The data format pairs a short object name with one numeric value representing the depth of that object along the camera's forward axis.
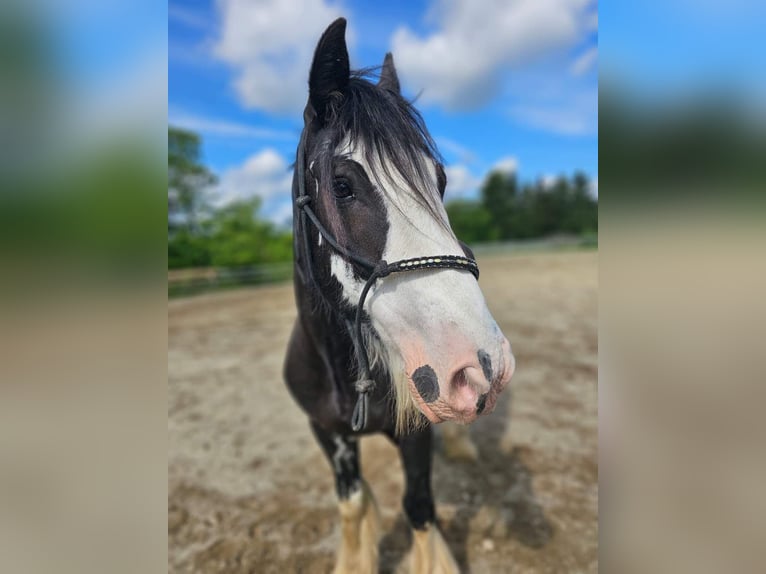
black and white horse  1.21
